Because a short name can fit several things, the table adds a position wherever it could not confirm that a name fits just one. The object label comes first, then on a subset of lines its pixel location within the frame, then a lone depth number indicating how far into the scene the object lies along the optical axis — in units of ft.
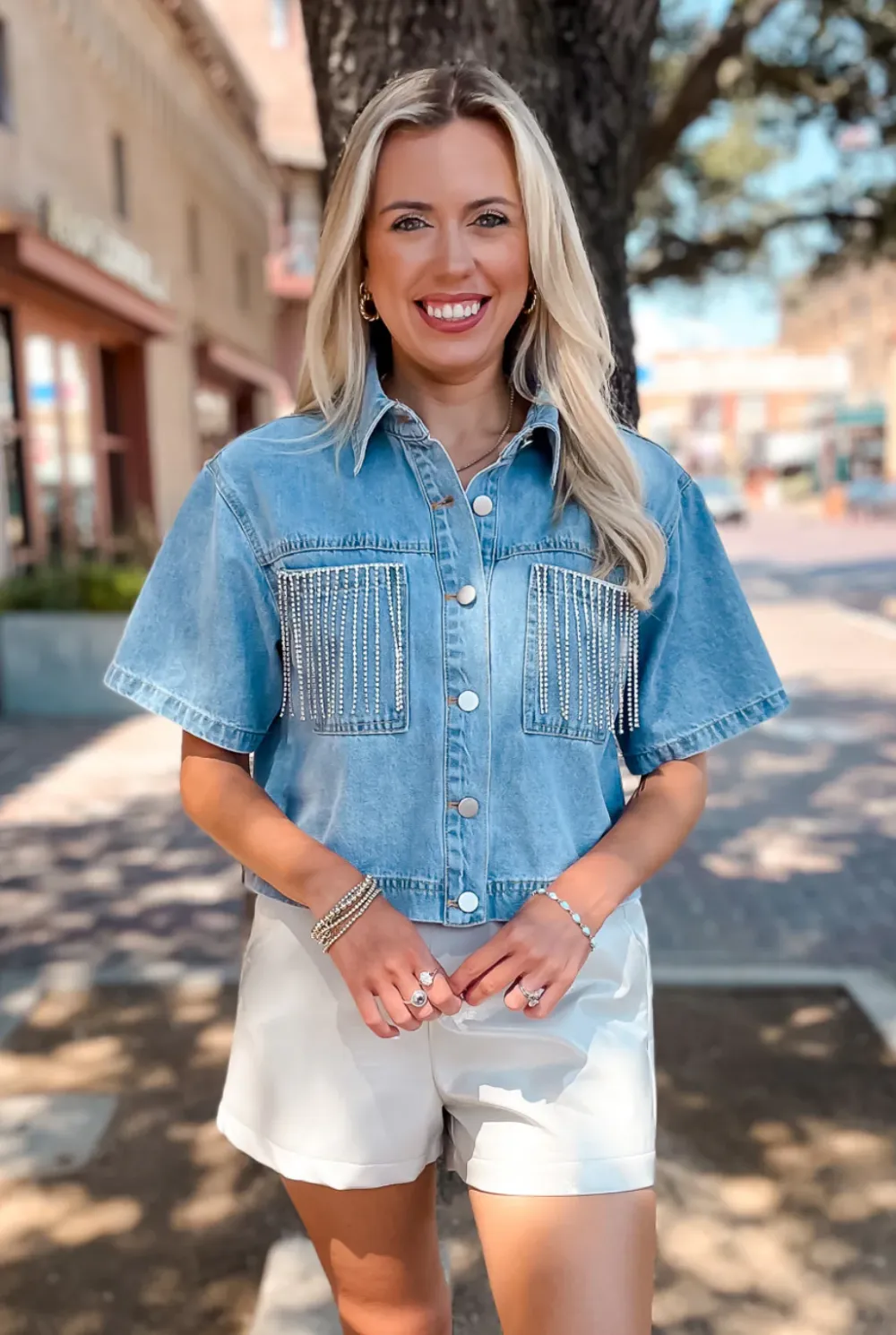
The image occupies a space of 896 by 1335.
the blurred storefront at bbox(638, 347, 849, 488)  190.70
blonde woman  5.34
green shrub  30.78
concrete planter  29.94
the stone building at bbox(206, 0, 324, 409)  80.07
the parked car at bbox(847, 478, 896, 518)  110.22
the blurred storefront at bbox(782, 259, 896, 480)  157.79
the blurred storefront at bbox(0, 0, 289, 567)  34.71
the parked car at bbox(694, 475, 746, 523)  110.11
